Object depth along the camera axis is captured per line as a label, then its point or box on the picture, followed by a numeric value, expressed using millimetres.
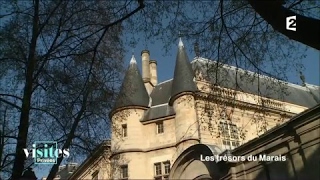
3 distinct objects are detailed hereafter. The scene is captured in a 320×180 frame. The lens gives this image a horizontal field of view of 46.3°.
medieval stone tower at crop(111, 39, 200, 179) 23406
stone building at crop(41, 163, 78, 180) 39941
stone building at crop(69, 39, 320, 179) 11883
